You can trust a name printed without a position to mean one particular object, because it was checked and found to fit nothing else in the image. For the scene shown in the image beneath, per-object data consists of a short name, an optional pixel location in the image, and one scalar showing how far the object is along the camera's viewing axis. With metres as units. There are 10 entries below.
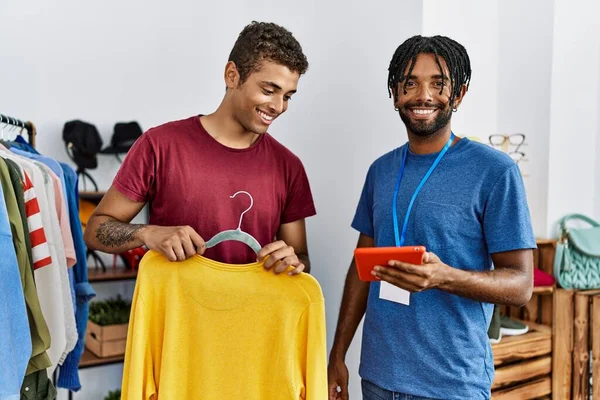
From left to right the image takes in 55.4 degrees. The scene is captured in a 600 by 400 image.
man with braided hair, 1.47
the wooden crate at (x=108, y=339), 3.13
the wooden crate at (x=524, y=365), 2.31
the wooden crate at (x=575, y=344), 2.47
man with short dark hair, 1.57
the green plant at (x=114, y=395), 3.28
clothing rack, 2.58
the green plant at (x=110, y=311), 3.18
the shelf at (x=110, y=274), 3.17
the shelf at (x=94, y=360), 3.08
